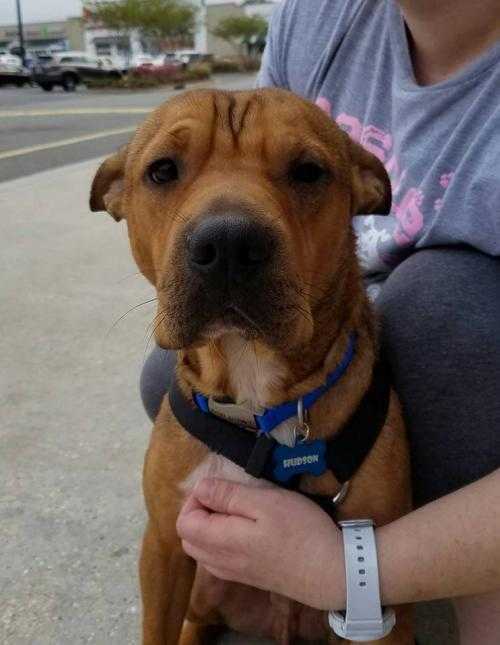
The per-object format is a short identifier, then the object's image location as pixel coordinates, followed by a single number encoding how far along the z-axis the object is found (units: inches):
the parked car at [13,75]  1408.7
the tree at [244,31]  2434.8
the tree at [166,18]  1995.6
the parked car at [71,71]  1314.8
